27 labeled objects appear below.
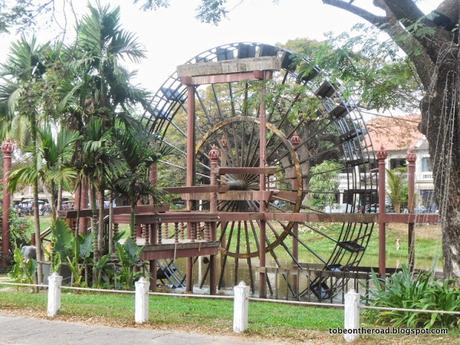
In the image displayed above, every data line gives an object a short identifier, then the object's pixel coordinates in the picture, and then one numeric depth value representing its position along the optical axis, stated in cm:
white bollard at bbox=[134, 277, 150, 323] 888
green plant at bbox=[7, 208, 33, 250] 1905
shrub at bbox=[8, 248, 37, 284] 1288
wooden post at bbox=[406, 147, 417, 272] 1683
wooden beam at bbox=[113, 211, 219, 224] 1367
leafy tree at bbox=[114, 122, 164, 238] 1269
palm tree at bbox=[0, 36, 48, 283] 1204
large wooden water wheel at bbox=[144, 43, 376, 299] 1908
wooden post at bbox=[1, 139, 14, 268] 1731
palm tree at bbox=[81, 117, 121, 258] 1230
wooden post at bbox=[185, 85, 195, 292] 1856
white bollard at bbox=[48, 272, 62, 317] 952
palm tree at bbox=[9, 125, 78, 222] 1184
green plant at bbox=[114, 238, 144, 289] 1245
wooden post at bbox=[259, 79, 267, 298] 1772
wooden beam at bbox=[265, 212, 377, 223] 1734
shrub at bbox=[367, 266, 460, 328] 848
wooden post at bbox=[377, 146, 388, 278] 1673
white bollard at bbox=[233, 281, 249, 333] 829
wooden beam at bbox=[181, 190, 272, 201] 1750
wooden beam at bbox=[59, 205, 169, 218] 1395
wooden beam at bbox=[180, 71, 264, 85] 1819
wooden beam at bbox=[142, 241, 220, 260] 1387
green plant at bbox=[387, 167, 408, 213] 3391
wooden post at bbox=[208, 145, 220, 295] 1609
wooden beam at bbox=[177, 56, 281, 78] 1784
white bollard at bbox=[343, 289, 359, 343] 780
